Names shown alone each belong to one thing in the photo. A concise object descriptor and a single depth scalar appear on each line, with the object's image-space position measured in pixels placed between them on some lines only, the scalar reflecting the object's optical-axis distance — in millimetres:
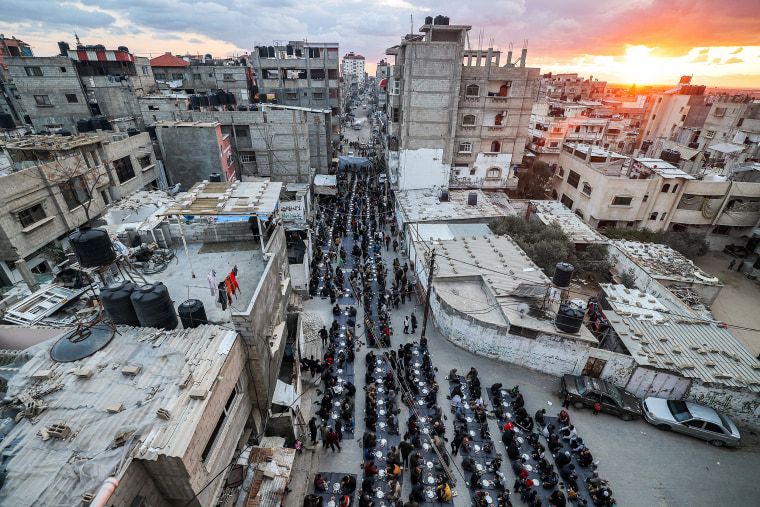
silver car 14922
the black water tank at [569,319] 16797
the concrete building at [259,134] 30797
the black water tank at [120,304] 9867
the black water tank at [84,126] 26938
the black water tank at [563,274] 16594
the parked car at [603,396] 16156
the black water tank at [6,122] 28678
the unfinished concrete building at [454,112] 32156
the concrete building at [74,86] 36469
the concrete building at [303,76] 49719
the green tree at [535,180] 38844
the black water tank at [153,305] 9758
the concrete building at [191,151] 26703
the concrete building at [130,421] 6828
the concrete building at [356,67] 185188
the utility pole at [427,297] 17047
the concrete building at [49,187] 17250
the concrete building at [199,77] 53344
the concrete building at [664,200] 29250
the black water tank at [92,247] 9781
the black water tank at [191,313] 10312
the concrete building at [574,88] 80688
